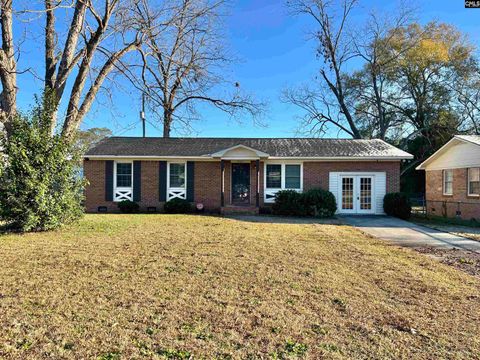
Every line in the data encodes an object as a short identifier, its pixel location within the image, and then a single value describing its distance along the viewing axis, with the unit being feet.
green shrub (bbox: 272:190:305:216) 50.88
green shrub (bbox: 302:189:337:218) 50.21
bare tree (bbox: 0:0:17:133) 34.58
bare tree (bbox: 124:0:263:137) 40.88
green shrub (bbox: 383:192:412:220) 50.08
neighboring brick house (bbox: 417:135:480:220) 49.85
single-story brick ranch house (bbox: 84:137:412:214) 54.90
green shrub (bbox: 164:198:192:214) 53.42
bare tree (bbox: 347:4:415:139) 101.18
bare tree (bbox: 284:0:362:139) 99.96
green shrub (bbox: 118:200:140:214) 53.39
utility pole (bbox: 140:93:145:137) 44.27
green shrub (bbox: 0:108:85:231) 29.37
